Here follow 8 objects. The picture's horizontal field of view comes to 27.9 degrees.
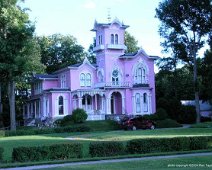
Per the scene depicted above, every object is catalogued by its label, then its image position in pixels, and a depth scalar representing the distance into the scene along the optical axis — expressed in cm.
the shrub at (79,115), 4881
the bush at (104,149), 1906
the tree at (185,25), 5184
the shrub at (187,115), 5469
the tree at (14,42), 4569
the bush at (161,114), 5088
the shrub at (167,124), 4681
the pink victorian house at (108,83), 5394
